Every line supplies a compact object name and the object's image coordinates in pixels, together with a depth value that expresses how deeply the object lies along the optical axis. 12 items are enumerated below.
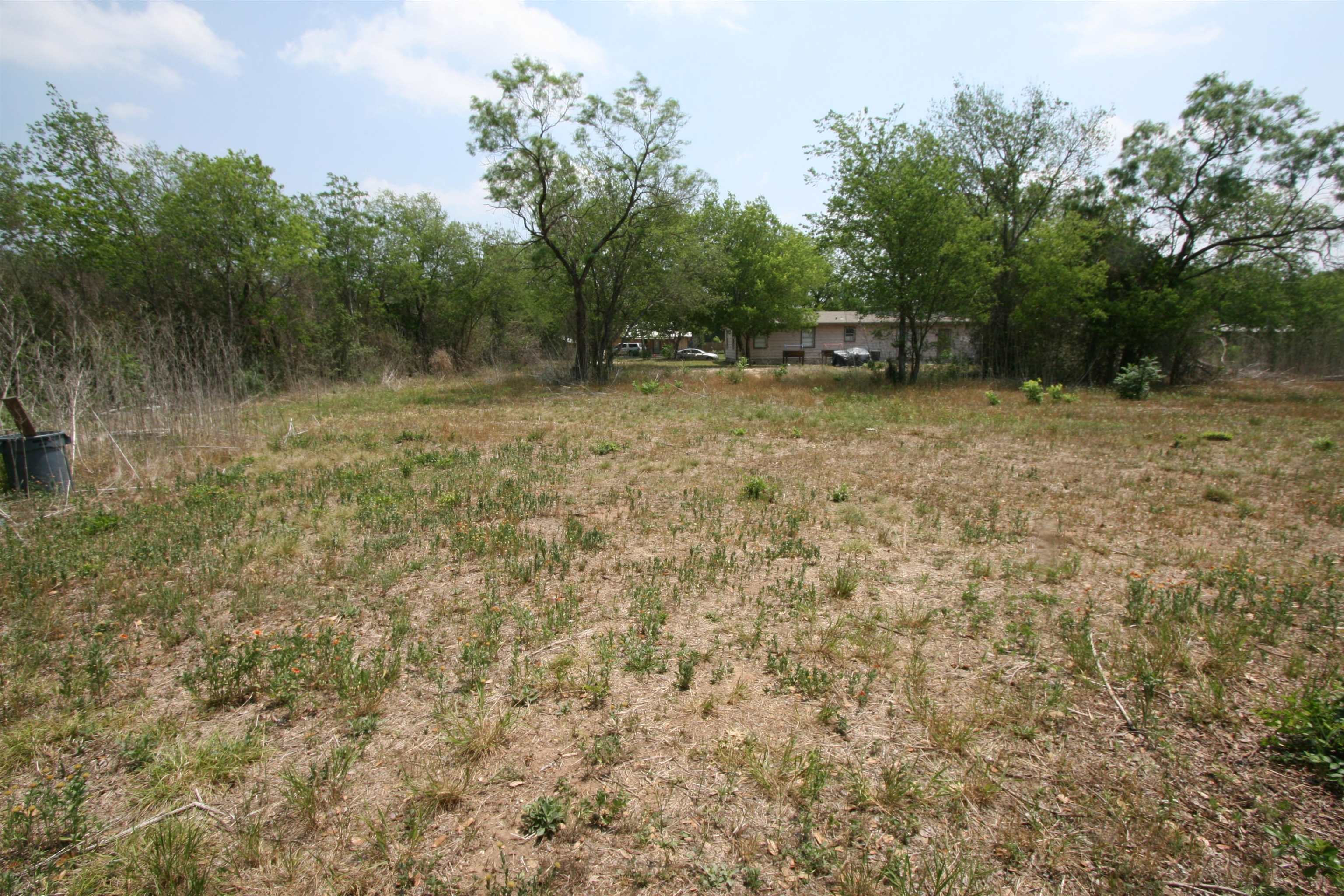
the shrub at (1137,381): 17.58
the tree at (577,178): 19.12
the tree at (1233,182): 17.86
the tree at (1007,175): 22.56
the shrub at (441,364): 26.09
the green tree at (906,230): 19.62
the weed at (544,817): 2.52
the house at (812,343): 43.69
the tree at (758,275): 37.56
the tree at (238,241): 17.61
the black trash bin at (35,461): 6.97
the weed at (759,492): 7.31
